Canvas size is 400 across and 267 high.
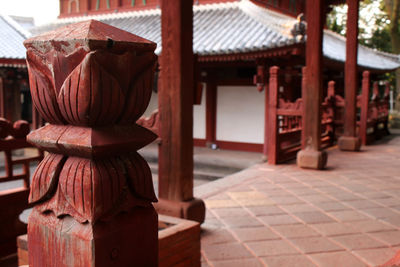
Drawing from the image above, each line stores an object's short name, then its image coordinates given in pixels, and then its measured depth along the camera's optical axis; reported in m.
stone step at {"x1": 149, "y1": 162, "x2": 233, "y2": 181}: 9.96
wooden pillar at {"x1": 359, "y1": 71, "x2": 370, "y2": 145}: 8.82
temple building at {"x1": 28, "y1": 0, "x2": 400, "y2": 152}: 9.55
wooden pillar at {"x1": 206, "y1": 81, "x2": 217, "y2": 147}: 11.90
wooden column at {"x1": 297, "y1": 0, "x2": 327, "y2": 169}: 5.74
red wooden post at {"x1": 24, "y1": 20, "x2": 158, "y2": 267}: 0.80
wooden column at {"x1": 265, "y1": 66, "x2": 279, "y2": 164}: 6.30
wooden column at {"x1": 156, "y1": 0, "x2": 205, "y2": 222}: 2.89
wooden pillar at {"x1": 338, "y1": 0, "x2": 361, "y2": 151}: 7.68
